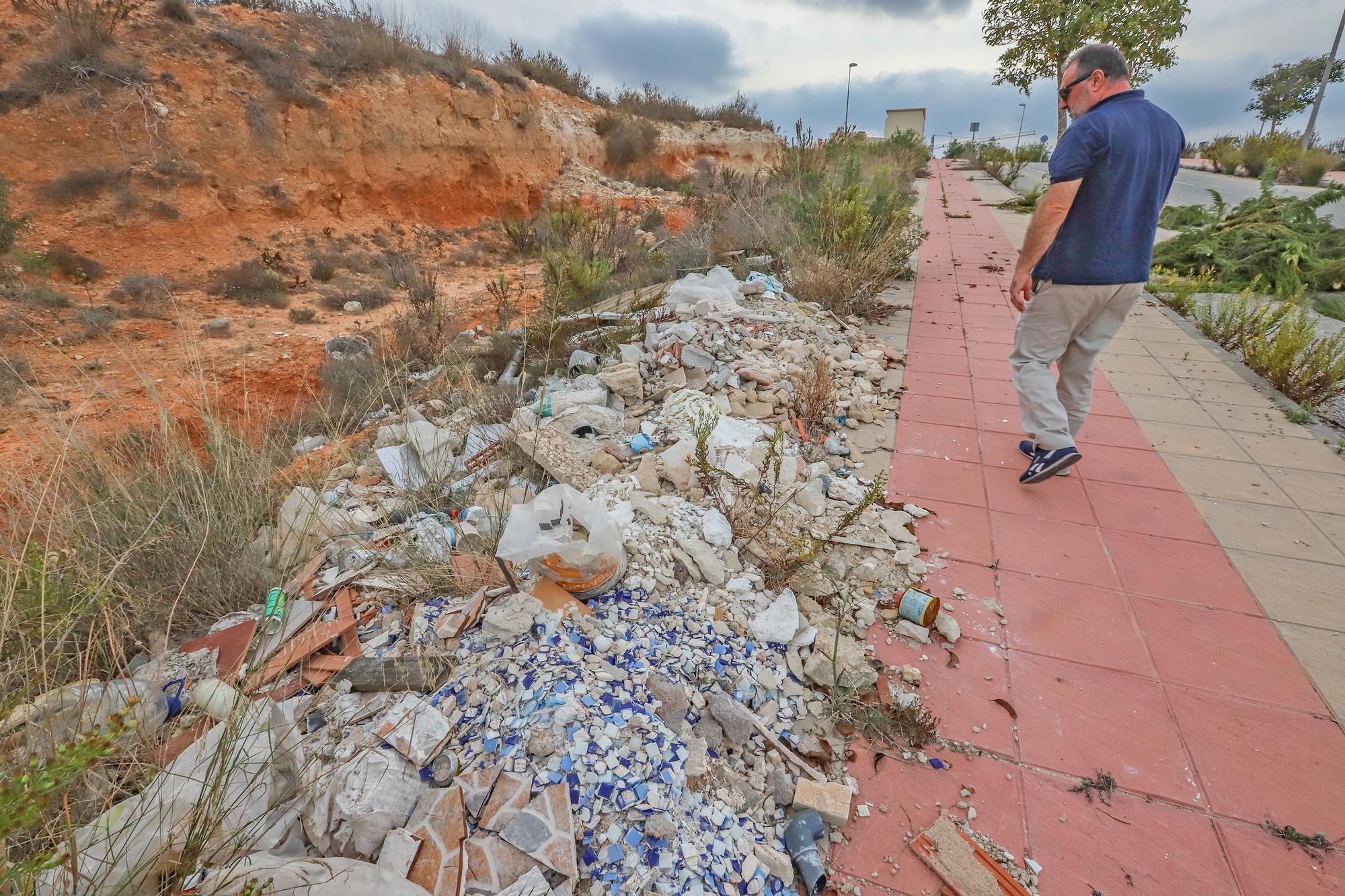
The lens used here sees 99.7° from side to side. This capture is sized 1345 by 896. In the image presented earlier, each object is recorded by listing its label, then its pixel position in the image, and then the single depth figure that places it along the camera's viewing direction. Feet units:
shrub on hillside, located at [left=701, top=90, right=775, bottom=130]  67.97
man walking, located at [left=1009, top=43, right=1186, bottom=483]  7.80
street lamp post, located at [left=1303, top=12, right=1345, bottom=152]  56.44
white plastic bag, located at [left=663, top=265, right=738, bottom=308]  15.69
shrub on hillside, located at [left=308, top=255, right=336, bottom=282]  30.50
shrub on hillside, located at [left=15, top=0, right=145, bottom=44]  27.73
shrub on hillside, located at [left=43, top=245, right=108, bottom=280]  24.26
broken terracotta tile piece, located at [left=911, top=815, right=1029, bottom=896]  4.67
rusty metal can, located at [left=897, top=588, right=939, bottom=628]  7.02
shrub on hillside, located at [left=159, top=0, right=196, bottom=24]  31.04
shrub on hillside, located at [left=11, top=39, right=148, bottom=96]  26.86
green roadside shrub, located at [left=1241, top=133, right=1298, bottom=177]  53.11
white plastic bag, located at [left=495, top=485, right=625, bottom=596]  5.94
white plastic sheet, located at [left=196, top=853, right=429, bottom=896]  3.49
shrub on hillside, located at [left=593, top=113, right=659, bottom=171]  53.52
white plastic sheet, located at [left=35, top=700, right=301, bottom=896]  3.47
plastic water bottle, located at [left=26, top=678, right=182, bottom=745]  4.06
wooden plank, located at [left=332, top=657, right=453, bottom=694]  5.43
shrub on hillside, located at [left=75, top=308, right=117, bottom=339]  21.21
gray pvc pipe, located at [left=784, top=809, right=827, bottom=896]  4.64
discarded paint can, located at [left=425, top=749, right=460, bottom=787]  4.64
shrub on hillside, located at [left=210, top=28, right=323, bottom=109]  32.48
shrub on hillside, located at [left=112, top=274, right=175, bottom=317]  23.76
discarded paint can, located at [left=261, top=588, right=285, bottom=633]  6.07
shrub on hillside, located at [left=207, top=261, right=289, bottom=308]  26.55
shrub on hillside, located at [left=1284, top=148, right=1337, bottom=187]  48.44
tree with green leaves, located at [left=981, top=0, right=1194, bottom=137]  34.76
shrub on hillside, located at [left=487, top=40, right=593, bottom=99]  49.11
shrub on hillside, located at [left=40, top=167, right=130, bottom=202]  26.03
